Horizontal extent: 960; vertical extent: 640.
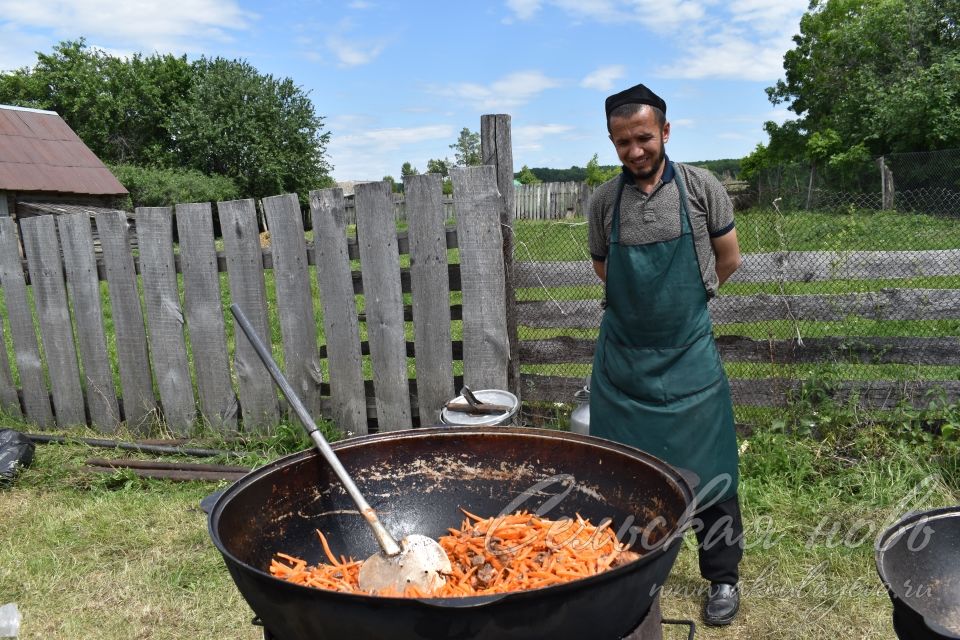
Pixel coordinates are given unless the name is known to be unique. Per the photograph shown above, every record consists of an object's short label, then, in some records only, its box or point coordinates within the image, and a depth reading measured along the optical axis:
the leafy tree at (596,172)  42.89
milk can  4.24
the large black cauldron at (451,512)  1.47
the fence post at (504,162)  4.64
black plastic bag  5.17
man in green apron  2.88
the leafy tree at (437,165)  56.97
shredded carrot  1.87
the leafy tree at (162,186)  31.47
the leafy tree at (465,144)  57.14
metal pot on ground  2.08
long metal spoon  1.87
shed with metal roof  21.23
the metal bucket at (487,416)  3.96
